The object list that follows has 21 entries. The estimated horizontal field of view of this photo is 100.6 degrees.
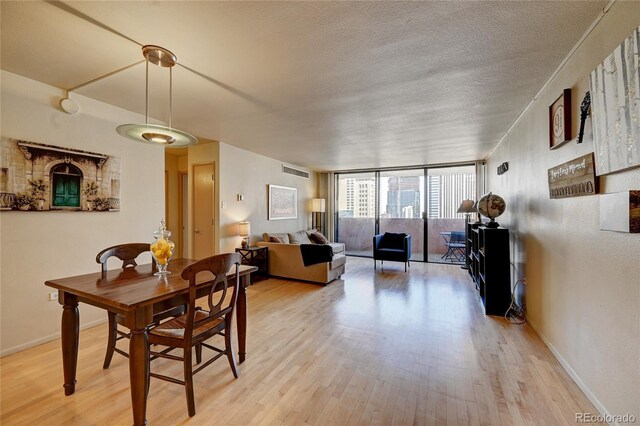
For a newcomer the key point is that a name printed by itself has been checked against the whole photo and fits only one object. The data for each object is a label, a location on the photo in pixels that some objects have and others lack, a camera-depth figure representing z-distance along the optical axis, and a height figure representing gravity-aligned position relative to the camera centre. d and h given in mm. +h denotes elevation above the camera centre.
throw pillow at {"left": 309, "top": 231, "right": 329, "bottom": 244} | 6344 -558
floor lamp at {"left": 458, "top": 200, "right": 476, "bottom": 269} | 5084 +121
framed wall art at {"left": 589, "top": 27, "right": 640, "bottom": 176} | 1324 +582
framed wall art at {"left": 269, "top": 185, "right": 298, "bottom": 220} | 5980 +304
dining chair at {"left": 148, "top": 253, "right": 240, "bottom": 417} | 1666 -767
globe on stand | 3398 +91
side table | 4891 -804
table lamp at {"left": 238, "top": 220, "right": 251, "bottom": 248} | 4816 -252
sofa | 4680 -913
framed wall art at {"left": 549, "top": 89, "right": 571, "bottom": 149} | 2051 +760
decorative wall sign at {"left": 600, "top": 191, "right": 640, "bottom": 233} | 1364 +10
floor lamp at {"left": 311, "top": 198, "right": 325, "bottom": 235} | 7438 -64
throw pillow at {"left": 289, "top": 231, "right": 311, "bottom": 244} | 5875 -525
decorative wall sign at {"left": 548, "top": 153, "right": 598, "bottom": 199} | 1743 +261
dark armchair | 5559 -730
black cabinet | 3234 -699
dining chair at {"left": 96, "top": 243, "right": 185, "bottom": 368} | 2086 -423
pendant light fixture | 1867 +610
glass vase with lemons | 2016 -266
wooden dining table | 1502 -513
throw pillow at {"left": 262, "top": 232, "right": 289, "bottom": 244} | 5398 -447
